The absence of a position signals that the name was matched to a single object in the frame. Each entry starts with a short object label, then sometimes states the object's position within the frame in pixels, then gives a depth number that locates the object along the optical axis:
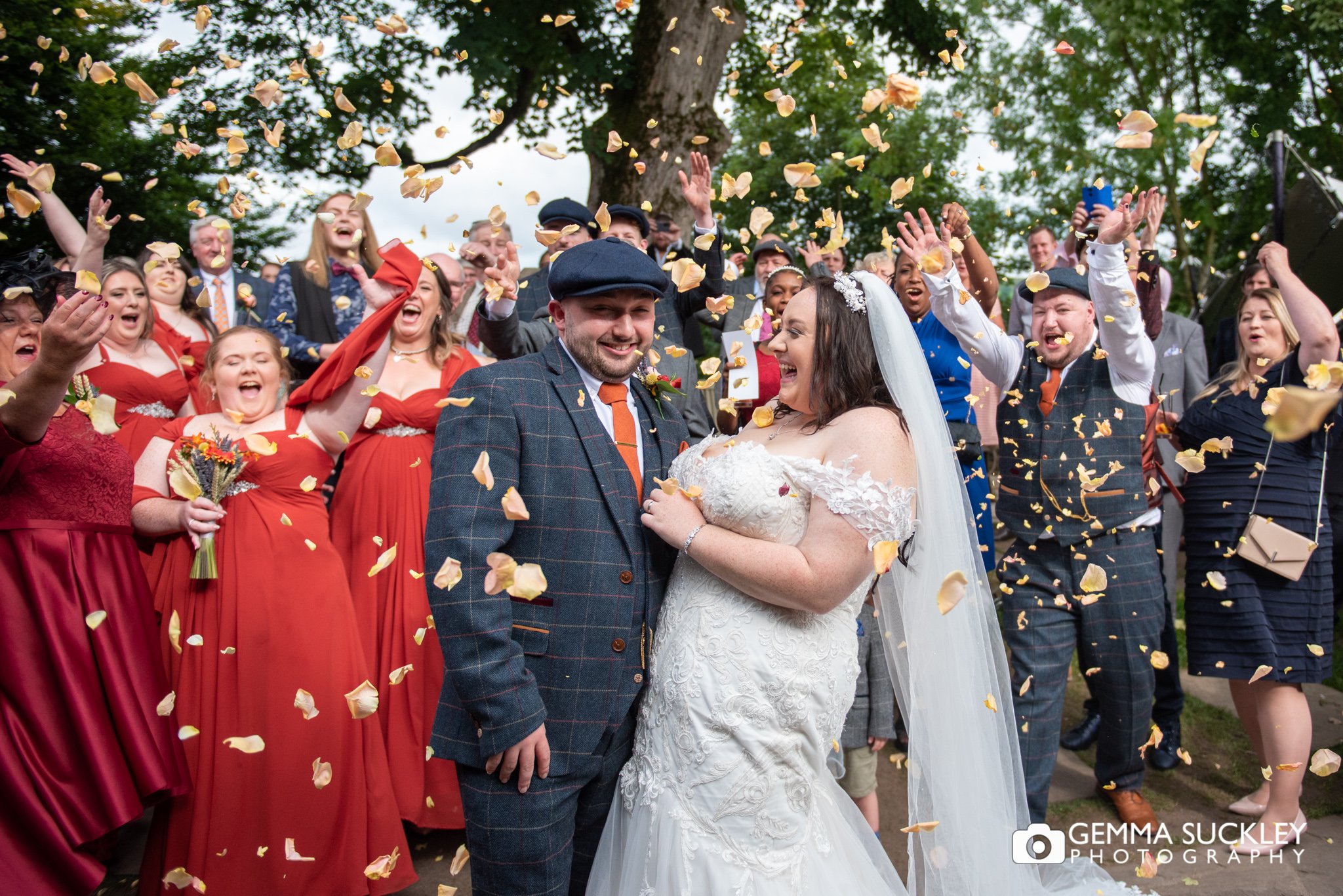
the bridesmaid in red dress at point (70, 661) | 3.16
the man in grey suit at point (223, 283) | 5.60
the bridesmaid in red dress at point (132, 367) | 4.42
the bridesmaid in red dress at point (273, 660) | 3.53
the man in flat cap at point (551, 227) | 5.03
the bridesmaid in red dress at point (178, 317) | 4.96
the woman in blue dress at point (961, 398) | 4.65
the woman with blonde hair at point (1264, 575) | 4.34
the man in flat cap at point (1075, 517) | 4.14
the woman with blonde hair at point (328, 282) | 5.46
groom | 2.37
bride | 2.55
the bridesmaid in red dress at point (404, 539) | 4.17
